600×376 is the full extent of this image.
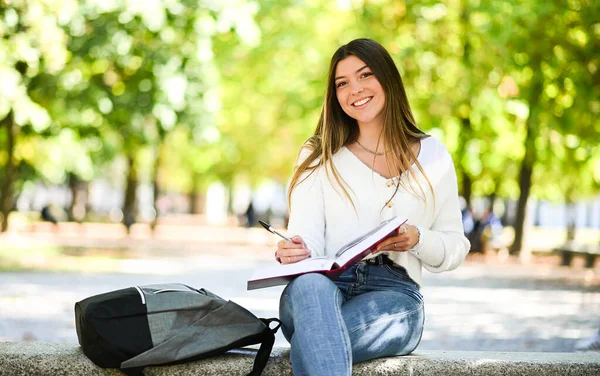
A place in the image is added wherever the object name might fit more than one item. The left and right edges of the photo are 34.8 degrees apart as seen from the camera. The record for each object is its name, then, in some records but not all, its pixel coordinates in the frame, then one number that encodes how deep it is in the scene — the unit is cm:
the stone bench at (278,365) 416
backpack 397
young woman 409
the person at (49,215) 3688
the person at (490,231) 2700
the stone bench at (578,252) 2233
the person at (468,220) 2677
